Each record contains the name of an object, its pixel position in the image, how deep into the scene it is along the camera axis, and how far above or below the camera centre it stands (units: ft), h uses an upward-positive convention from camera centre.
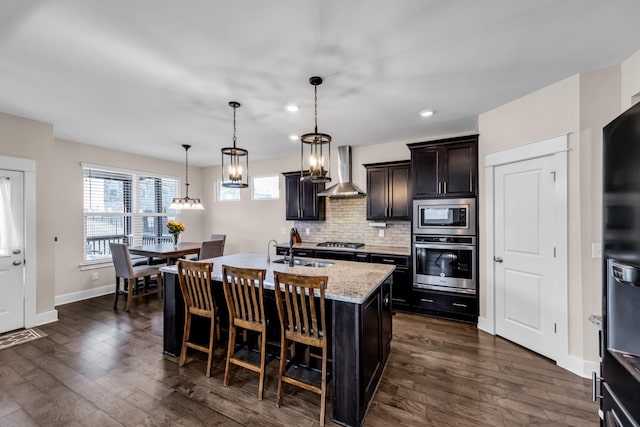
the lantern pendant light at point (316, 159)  7.58 +1.62
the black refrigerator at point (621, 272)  3.17 -0.72
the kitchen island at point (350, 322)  6.23 -2.97
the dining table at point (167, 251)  14.66 -2.10
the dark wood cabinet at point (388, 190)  14.32 +1.23
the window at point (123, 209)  16.05 +0.28
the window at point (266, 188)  19.66 +1.90
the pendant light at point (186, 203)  16.12 +0.61
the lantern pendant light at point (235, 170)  9.55 +1.57
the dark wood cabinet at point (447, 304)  11.89 -4.18
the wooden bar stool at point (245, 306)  7.13 -2.60
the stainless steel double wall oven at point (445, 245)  11.84 -1.45
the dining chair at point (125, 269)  13.57 -2.97
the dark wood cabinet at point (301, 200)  16.99 +0.85
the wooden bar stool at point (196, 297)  8.07 -2.62
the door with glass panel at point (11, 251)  11.07 -1.56
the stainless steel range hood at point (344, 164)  16.39 +2.98
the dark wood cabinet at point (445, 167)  11.79 +2.09
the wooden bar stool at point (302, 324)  6.23 -2.78
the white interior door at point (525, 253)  9.16 -1.48
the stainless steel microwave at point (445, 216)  11.83 -0.15
